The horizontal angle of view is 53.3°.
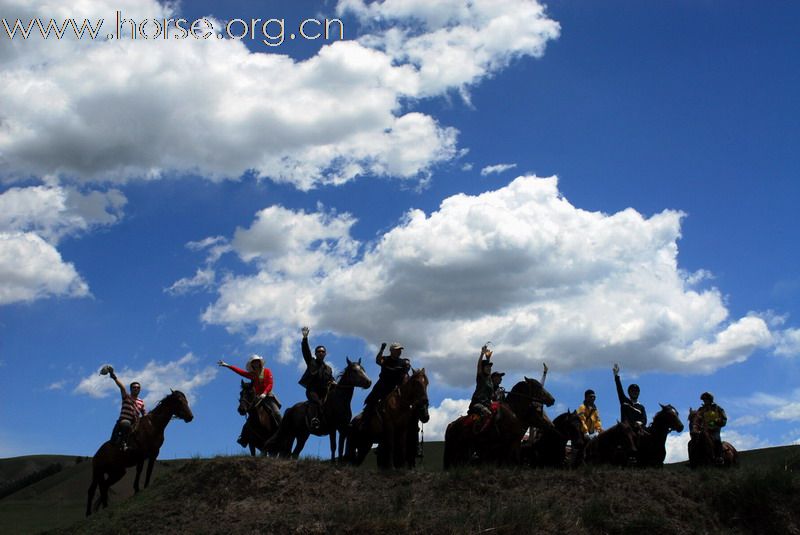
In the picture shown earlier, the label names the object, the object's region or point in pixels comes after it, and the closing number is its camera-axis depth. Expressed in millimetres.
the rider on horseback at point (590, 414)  22031
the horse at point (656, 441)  21000
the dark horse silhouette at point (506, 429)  20375
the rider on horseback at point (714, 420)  21141
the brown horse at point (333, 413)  20625
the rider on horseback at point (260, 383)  21703
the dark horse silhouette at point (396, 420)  19516
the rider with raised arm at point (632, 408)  21734
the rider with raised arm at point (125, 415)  20859
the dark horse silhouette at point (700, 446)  20938
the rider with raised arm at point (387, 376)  20438
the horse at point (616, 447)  20562
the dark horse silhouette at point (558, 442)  21058
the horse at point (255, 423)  21547
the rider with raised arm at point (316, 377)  21047
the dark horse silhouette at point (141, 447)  21062
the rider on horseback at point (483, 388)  20812
